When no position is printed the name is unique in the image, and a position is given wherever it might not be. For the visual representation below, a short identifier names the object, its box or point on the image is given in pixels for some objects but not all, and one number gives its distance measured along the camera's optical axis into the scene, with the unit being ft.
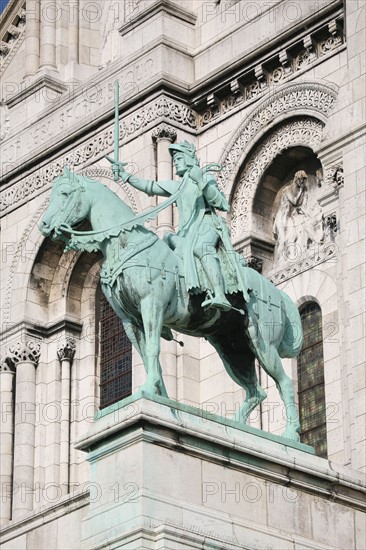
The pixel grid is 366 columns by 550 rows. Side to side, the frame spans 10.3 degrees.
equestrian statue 88.28
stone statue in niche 117.08
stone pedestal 83.20
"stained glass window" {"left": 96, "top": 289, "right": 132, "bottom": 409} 123.95
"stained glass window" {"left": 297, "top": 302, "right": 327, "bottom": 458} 111.04
